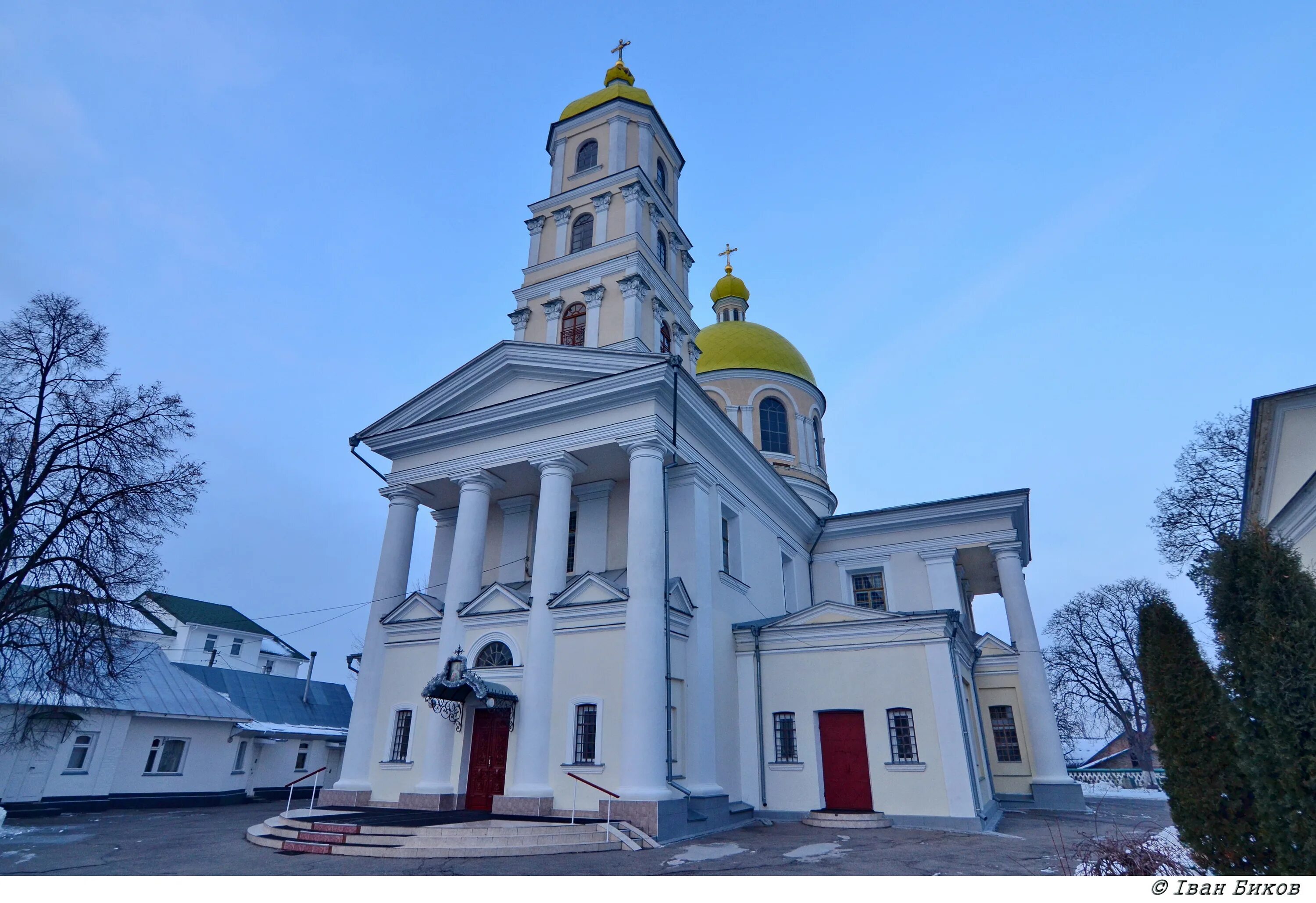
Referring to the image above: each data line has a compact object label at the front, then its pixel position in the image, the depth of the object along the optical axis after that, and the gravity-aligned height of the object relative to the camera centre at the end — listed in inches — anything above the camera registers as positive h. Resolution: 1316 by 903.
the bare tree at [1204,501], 838.5 +295.0
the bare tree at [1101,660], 1407.5 +201.3
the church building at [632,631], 516.1 +100.5
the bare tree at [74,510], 452.8 +147.3
